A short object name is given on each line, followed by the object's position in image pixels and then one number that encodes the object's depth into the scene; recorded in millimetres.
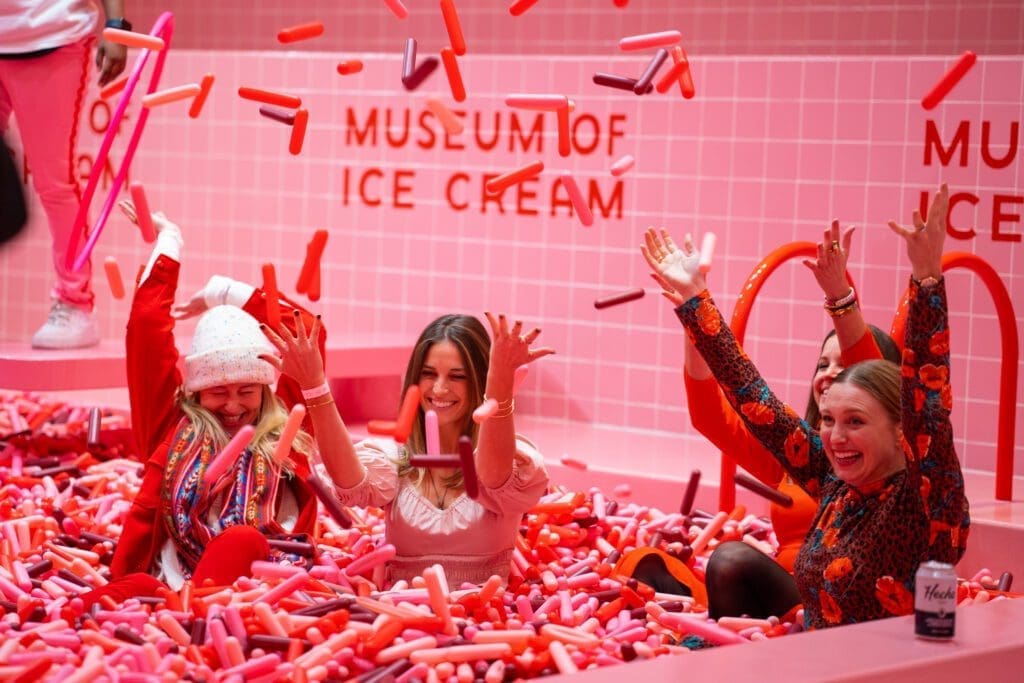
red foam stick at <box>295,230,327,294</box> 5008
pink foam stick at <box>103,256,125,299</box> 5473
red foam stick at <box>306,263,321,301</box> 5373
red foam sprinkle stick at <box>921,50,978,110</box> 5441
